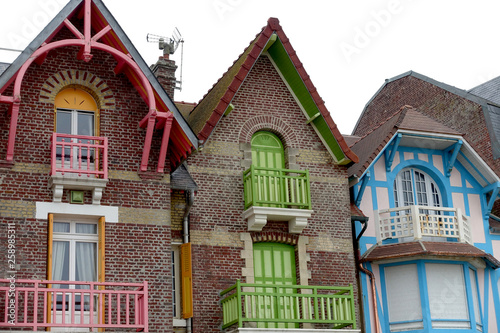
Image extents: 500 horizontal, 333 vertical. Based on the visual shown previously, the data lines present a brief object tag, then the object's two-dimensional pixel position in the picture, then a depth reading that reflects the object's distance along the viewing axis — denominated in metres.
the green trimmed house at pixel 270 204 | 19.41
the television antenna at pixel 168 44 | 24.81
